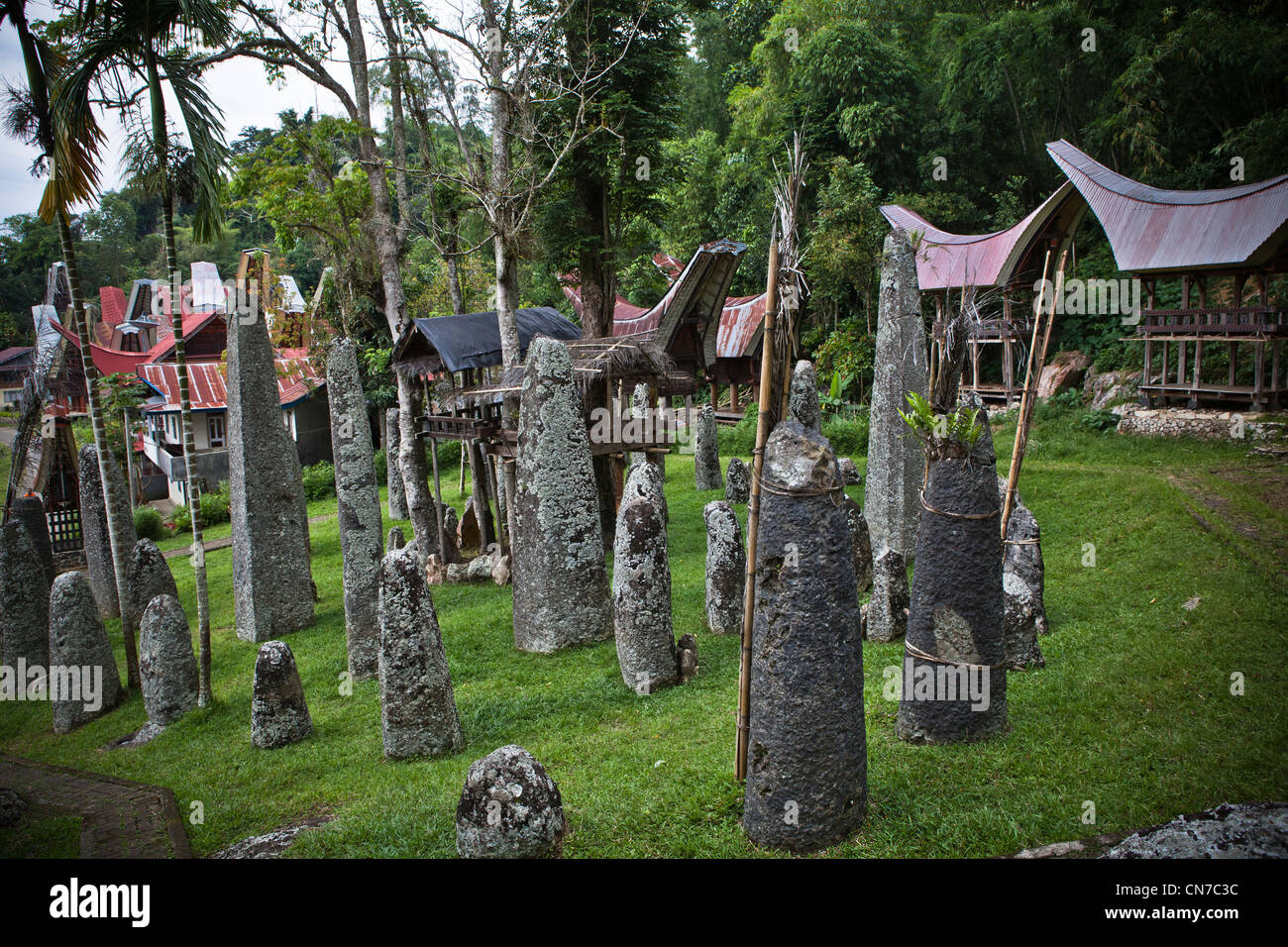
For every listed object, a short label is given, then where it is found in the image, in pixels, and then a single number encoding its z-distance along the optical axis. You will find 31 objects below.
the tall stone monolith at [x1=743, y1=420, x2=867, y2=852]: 5.13
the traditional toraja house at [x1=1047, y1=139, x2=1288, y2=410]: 14.95
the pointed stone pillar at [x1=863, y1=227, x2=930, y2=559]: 13.13
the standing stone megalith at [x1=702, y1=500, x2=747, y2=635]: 11.09
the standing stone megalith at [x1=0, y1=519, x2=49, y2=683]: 12.40
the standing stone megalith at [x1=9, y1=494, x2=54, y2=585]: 16.23
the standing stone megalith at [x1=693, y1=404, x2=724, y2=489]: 21.73
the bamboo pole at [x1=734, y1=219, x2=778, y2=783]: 5.61
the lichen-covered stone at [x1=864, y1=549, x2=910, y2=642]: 9.93
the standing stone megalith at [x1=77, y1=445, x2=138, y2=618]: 16.62
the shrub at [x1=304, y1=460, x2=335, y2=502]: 29.91
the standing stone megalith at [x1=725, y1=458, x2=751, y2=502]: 17.41
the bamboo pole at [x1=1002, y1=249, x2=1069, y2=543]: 8.62
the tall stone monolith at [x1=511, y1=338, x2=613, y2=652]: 11.30
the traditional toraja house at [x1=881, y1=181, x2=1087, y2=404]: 19.55
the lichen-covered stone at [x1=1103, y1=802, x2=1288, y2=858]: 4.19
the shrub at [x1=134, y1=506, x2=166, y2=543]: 25.47
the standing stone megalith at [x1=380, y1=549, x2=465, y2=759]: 8.09
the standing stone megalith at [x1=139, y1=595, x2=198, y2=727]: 10.64
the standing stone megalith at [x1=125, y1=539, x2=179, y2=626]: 14.24
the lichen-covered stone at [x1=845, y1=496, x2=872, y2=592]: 12.02
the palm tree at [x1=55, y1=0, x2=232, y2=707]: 9.80
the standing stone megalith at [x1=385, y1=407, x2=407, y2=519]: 20.72
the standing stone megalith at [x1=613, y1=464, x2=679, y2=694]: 9.49
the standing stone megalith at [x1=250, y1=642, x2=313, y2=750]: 9.15
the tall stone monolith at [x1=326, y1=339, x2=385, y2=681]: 11.27
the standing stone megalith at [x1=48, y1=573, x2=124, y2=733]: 11.42
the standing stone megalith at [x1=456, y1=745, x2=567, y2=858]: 5.43
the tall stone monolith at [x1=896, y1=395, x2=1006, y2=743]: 6.41
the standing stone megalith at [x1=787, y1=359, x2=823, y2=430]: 14.55
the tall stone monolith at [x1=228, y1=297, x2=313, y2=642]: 13.53
